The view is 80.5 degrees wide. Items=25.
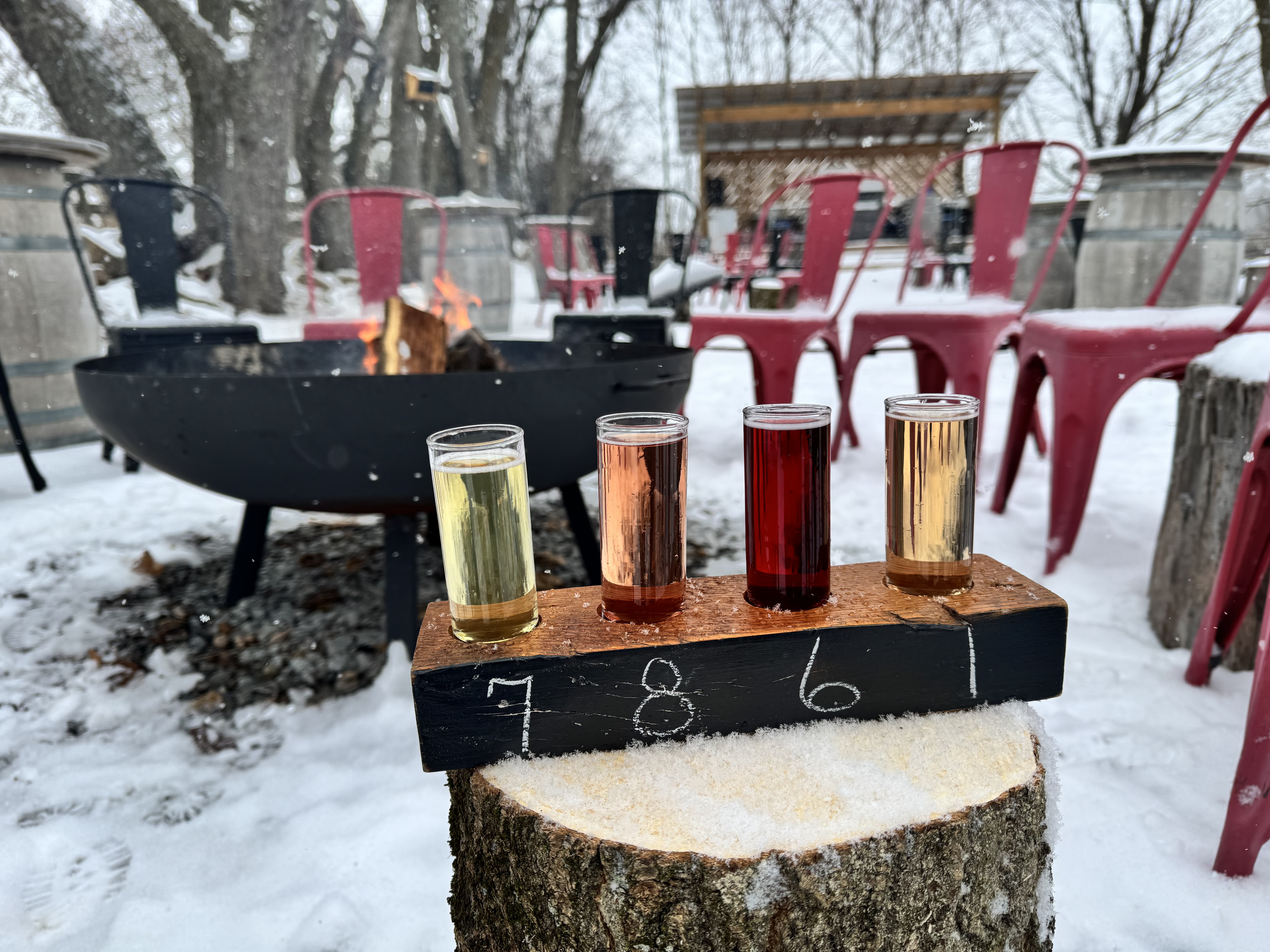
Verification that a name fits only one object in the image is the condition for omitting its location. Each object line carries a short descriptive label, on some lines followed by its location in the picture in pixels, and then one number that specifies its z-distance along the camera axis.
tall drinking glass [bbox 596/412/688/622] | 0.73
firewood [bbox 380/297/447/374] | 1.88
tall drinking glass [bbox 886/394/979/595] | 0.79
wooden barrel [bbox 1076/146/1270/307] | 3.72
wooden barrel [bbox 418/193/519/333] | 6.10
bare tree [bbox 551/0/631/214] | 11.20
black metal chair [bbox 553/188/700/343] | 3.33
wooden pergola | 13.54
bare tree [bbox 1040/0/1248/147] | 7.90
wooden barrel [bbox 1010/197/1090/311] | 4.89
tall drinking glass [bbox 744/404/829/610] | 0.75
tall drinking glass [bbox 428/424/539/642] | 0.71
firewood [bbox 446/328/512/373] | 1.89
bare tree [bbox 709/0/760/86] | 19.19
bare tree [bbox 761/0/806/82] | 17.59
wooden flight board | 0.71
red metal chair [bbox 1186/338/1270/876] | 1.04
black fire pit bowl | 1.40
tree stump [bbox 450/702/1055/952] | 0.64
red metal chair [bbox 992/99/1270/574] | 1.79
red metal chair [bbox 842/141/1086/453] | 2.56
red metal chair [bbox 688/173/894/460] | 2.92
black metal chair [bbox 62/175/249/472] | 3.08
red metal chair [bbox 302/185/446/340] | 3.52
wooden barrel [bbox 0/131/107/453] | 3.24
